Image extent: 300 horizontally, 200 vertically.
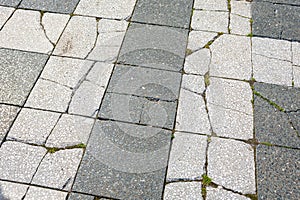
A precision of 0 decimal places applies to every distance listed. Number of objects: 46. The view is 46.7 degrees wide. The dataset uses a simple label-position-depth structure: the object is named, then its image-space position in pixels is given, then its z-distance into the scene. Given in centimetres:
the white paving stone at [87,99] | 299
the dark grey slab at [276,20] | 373
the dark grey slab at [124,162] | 251
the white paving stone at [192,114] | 288
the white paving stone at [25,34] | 351
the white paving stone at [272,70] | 327
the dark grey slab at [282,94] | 306
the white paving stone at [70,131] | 277
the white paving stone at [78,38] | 348
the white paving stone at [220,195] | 247
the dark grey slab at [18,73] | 309
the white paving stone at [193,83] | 317
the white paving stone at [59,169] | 253
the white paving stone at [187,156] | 261
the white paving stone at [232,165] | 256
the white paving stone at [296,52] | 346
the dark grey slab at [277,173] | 251
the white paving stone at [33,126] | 279
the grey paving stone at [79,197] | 245
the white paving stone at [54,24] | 364
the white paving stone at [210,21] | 377
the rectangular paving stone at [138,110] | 293
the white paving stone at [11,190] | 245
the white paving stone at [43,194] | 245
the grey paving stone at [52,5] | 393
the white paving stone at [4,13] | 381
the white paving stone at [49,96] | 301
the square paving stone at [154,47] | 339
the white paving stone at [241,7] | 397
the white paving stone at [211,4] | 402
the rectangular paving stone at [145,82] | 313
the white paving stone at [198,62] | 333
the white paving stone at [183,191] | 247
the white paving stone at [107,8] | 390
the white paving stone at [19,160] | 256
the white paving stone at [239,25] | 374
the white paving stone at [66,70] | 321
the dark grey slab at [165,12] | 383
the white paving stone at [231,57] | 332
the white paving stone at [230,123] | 286
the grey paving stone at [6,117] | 283
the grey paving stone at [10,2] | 399
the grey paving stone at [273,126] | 282
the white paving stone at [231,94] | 305
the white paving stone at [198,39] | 356
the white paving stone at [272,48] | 350
